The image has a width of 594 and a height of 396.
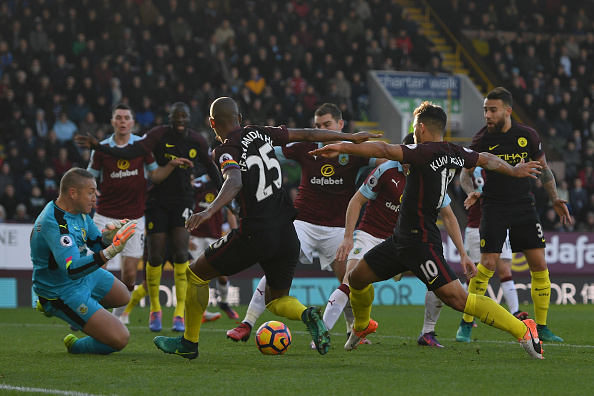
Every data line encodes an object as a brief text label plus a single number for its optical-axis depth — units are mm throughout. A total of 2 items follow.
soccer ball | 15042
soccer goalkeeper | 15078
